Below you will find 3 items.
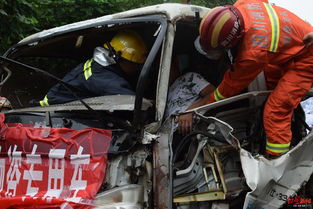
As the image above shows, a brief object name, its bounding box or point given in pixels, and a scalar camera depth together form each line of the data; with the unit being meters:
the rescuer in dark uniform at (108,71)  2.64
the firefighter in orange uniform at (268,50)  2.35
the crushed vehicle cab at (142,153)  2.14
